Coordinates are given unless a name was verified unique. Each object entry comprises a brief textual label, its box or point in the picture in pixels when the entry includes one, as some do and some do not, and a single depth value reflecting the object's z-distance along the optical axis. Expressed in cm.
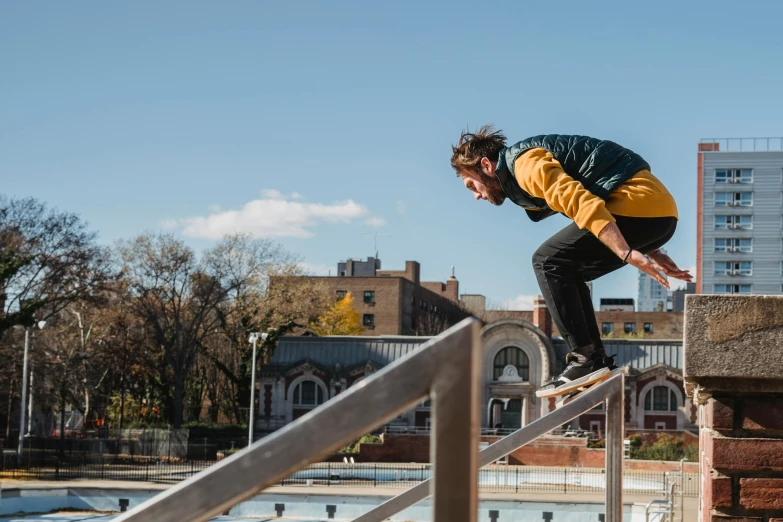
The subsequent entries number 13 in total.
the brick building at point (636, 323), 9644
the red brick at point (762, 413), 360
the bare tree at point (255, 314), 5609
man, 353
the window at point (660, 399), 4897
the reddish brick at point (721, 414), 363
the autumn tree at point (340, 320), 7088
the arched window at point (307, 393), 5244
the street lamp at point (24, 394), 3519
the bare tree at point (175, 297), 4850
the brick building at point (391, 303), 8212
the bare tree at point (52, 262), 4181
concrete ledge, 359
